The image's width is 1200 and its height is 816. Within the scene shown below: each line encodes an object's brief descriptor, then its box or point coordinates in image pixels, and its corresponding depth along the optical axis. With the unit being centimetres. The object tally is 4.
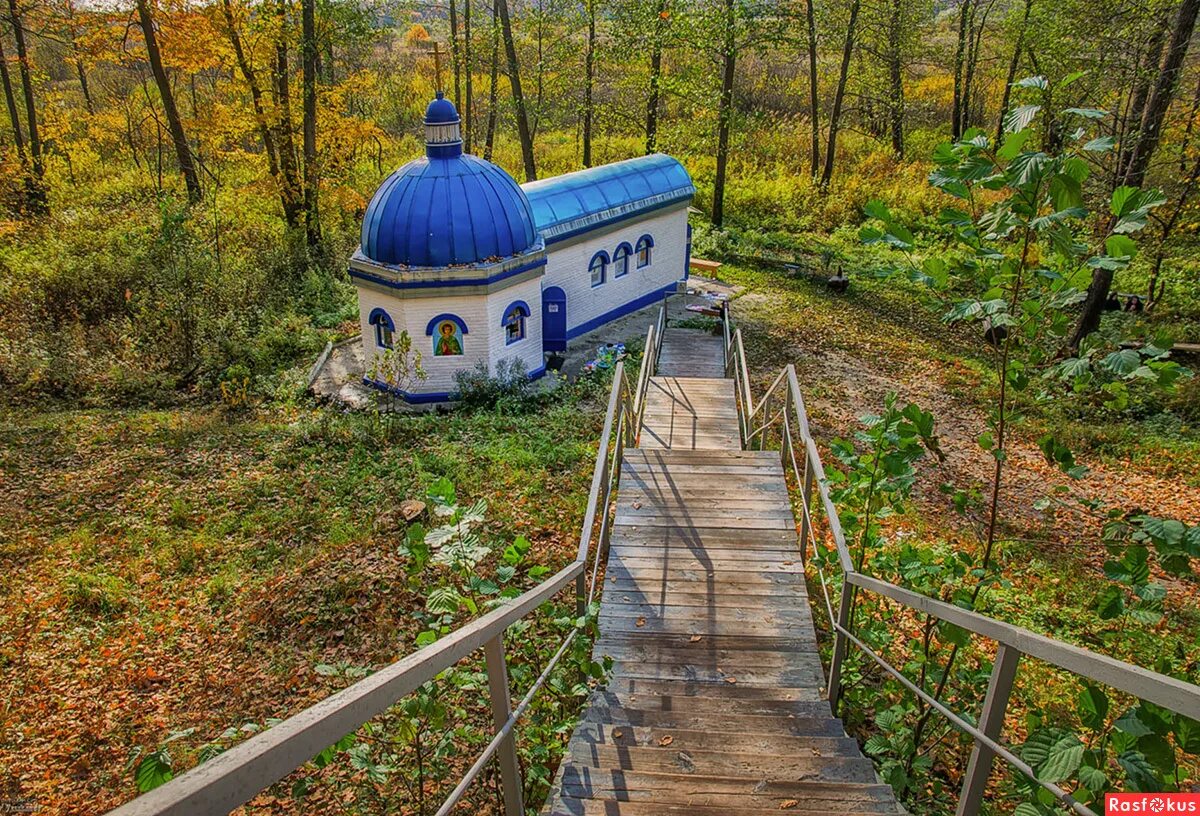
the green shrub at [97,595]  869
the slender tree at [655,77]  2508
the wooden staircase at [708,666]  412
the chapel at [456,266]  1518
